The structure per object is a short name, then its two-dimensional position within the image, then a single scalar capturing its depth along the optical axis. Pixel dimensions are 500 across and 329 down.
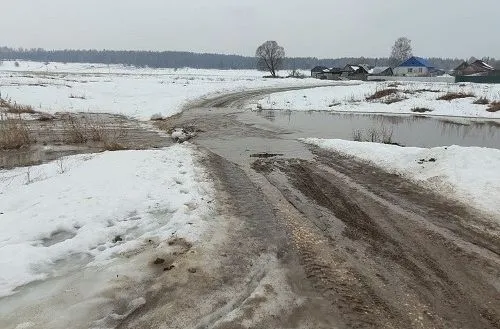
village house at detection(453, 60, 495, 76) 90.15
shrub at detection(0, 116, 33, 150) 13.33
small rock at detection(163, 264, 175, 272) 5.30
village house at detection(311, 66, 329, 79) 97.36
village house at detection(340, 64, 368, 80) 93.21
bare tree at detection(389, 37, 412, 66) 126.88
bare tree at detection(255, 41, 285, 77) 99.00
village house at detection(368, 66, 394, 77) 106.44
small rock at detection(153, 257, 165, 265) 5.46
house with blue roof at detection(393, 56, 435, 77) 107.69
